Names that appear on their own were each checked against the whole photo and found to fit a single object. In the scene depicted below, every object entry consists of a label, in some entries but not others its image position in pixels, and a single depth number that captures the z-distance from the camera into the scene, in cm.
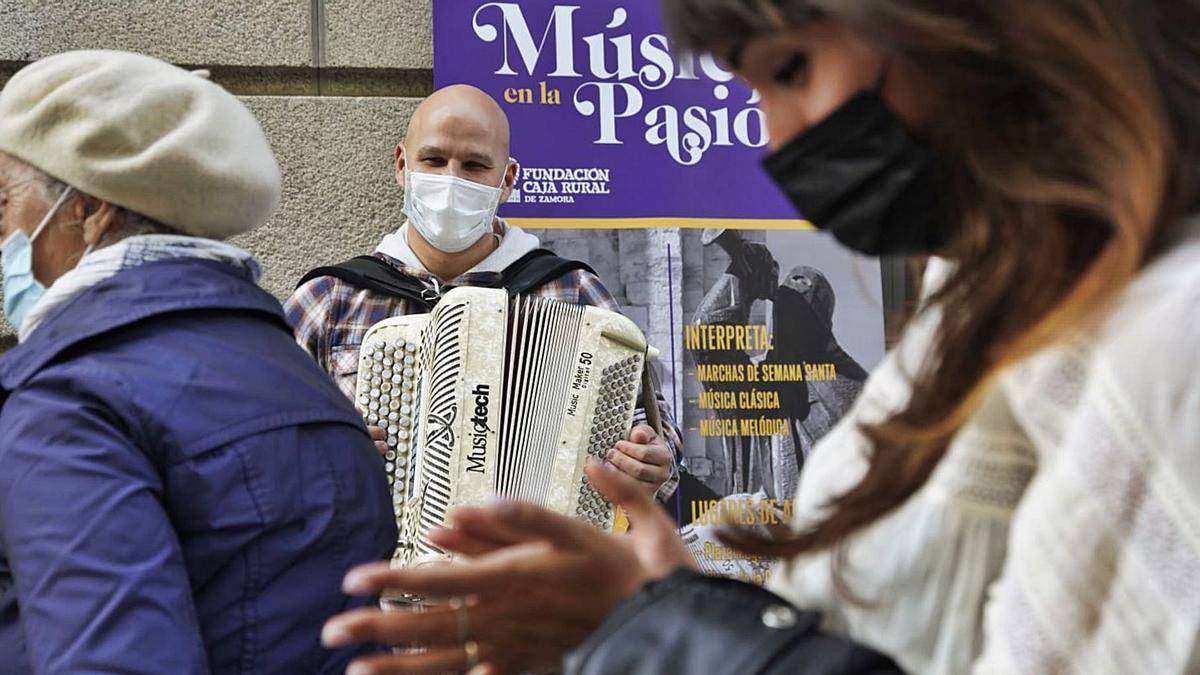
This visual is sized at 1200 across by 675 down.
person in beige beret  188
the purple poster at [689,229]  436
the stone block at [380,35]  468
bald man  355
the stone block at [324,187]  460
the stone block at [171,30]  450
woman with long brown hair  93
